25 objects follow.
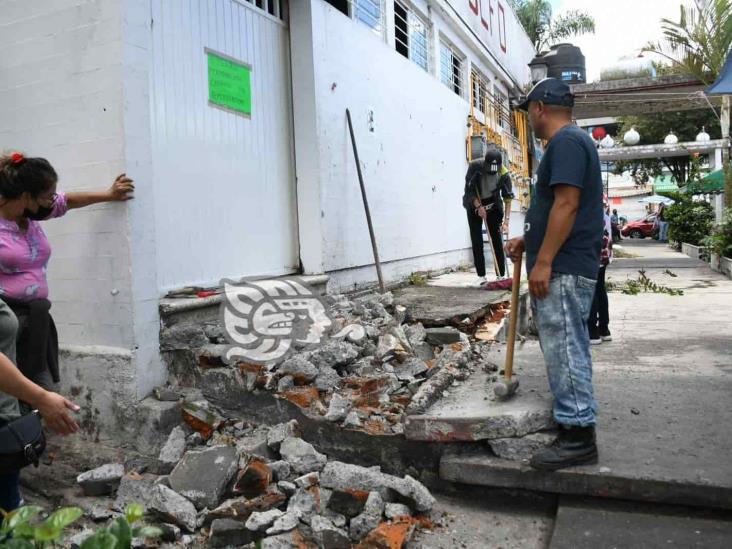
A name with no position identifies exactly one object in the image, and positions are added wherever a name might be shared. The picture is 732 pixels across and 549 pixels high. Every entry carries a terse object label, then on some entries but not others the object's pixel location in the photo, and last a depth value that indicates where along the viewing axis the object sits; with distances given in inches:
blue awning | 209.6
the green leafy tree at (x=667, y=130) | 1059.3
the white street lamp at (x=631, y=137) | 770.8
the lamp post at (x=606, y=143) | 796.6
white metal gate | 168.7
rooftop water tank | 719.7
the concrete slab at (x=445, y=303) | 202.5
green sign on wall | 187.0
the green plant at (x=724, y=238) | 430.6
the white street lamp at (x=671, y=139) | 830.5
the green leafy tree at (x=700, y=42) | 347.9
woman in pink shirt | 123.0
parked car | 1275.8
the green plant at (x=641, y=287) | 336.3
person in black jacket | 283.2
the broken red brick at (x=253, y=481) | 119.0
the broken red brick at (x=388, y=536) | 100.0
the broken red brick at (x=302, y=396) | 142.8
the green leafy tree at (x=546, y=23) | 1037.2
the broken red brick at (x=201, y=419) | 145.4
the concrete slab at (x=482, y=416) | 117.2
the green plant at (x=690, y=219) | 656.4
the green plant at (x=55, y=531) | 55.7
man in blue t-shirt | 107.1
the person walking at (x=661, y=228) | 1053.2
